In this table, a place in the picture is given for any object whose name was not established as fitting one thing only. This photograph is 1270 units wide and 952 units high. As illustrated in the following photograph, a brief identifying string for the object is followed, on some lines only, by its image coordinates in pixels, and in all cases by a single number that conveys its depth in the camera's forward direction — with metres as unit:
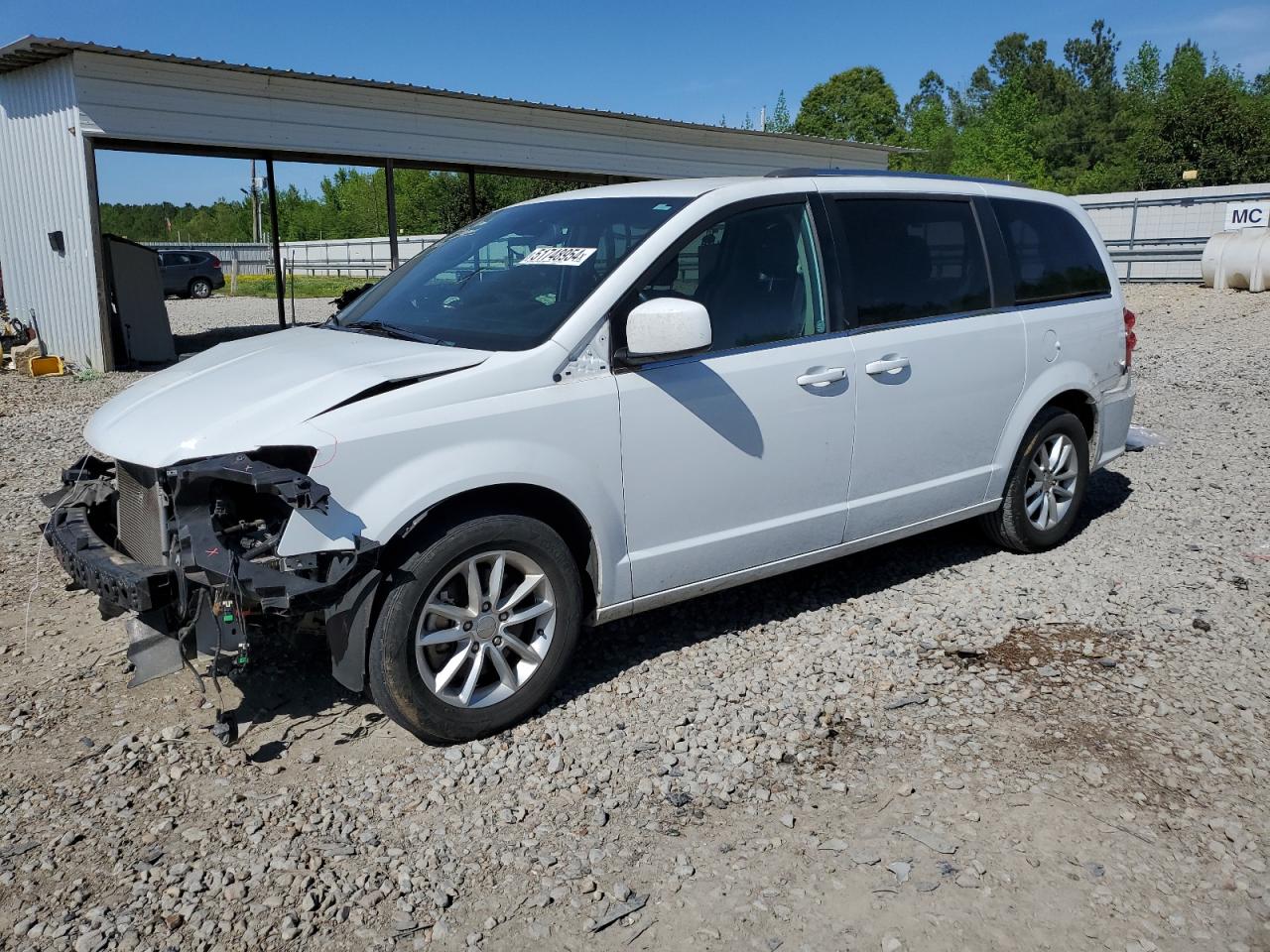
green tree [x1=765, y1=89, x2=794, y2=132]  65.06
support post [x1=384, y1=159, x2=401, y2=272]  17.22
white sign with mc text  24.56
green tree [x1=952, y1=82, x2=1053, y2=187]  56.09
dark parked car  34.25
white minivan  3.42
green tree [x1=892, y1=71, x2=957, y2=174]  72.12
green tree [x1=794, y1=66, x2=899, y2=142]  79.19
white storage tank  20.44
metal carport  13.38
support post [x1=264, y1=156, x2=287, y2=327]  15.21
